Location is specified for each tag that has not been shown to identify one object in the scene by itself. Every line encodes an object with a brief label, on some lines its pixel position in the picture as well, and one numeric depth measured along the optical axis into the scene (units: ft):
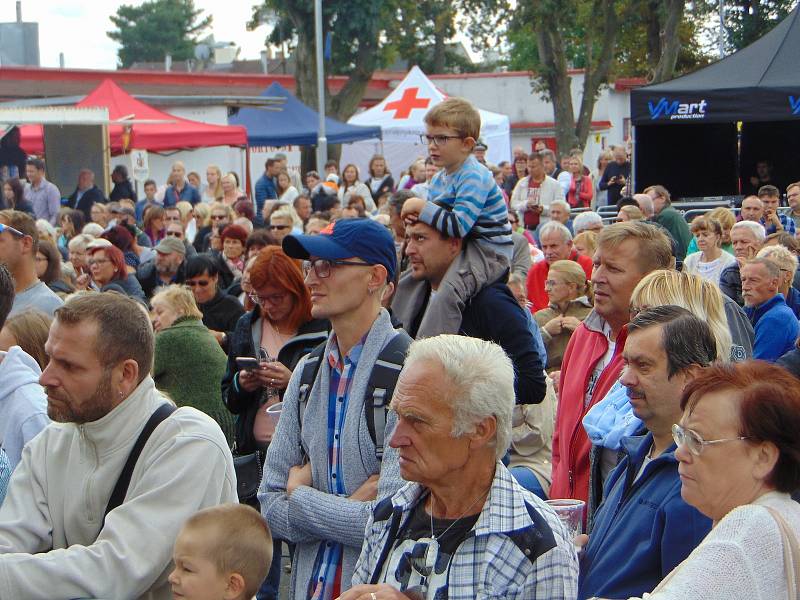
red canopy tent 73.92
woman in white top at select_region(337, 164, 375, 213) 62.54
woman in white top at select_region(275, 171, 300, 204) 62.69
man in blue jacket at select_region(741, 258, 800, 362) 25.36
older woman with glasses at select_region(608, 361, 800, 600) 7.61
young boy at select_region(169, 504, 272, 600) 10.55
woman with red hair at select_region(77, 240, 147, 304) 29.35
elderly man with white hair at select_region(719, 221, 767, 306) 33.30
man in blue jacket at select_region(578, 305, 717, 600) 9.99
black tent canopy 48.70
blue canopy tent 90.02
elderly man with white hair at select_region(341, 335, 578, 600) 8.73
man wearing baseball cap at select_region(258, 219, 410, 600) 11.59
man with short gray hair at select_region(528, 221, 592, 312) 32.32
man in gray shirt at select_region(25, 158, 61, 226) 56.44
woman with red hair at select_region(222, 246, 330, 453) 17.47
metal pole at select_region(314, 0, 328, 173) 83.15
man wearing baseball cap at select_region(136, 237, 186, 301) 33.17
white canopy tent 88.63
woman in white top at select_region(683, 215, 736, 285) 34.35
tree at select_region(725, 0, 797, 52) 141.49
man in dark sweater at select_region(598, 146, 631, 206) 65.87
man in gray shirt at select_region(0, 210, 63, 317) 21.12
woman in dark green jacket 20.97
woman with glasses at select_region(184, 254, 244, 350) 27.09
